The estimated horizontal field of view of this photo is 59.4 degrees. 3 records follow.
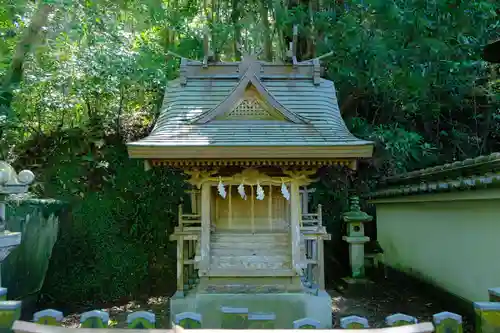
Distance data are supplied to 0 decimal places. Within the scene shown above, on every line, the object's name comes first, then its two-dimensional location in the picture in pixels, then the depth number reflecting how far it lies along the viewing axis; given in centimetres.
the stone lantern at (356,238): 948
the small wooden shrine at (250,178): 608
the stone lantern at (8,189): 486
